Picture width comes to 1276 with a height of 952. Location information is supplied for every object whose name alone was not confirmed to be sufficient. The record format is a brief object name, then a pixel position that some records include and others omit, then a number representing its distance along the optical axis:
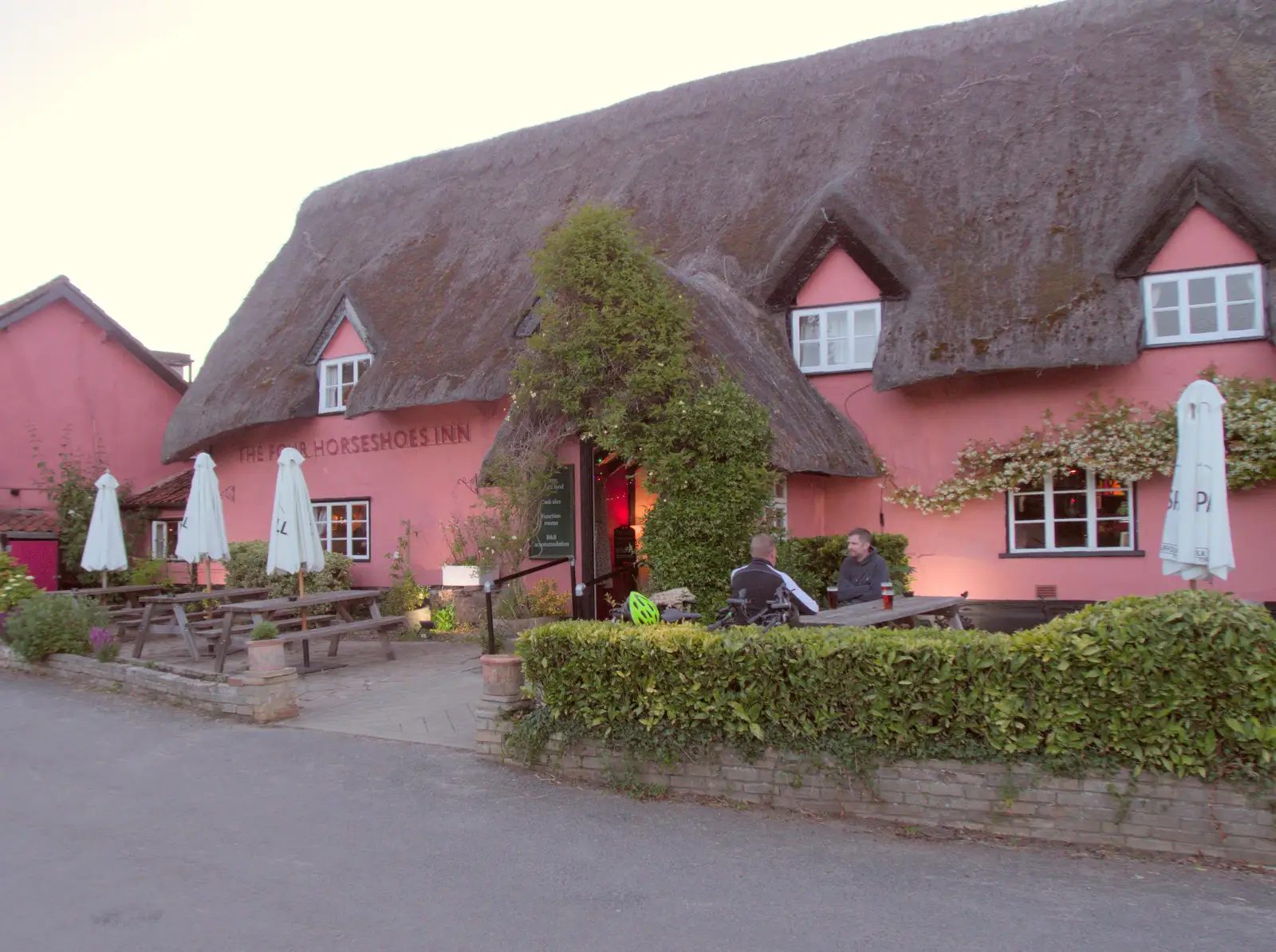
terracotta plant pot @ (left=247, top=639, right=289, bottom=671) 8.64
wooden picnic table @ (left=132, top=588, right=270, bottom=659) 10.86
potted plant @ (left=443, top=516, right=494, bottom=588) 13.56
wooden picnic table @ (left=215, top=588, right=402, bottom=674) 10.01
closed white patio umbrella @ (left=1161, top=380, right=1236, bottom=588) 6.62
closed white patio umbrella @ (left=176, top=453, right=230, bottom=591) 12.25
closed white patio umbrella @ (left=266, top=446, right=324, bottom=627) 10.87
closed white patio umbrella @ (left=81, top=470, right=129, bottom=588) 14.09
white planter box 13.59
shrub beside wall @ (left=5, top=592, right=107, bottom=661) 10.92
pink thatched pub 11.49
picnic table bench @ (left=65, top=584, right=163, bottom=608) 14.24
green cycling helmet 8.34
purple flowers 10.44
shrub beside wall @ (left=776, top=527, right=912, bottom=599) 11.04
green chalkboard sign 13.36
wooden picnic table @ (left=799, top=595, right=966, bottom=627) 7.33
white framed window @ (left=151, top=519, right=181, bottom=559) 20.27
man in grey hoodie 9.07
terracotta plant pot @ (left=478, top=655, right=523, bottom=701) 7.04
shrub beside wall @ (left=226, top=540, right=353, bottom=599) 15.33
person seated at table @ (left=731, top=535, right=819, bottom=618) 7.24
